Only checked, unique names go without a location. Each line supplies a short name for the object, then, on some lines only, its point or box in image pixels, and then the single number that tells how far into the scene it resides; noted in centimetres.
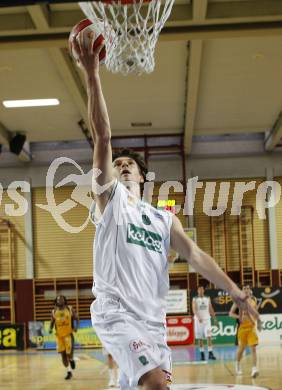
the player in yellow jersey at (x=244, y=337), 1334
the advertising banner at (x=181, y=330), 2078
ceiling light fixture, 1712
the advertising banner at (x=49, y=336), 2156
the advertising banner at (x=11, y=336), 2241
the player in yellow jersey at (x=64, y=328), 1451
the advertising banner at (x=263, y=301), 2078
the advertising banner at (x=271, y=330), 2031
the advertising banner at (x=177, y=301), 2205
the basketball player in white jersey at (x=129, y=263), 391
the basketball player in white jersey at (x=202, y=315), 1719
